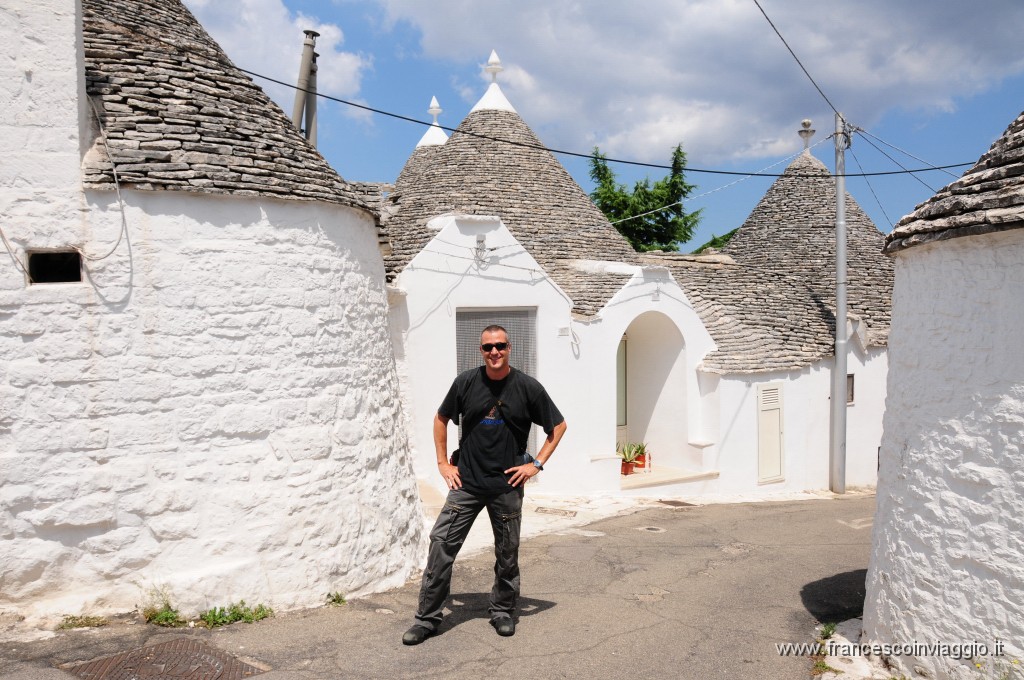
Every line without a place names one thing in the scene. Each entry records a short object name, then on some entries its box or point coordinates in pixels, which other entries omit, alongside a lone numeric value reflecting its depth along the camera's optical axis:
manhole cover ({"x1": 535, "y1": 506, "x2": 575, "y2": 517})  10.64
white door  14.33
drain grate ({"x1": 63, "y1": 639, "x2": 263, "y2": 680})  4.43
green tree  28.25
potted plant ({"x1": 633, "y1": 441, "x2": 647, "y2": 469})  14.08
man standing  4.95
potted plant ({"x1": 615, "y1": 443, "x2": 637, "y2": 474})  13.85
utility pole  14.69
